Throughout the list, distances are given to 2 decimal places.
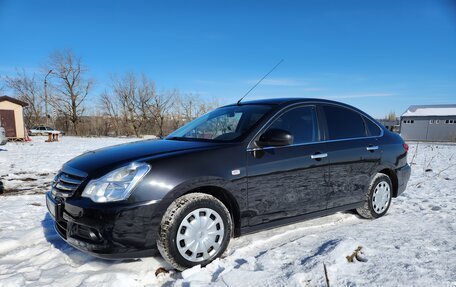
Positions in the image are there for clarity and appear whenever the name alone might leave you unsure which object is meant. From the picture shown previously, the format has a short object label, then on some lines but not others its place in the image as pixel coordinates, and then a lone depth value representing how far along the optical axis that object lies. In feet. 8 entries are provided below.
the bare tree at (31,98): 133.18
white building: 131.44
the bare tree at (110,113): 141.90
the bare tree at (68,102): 137.49
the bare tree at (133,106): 146.61
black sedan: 8.44
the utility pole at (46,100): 129.05
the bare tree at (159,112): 147.54
